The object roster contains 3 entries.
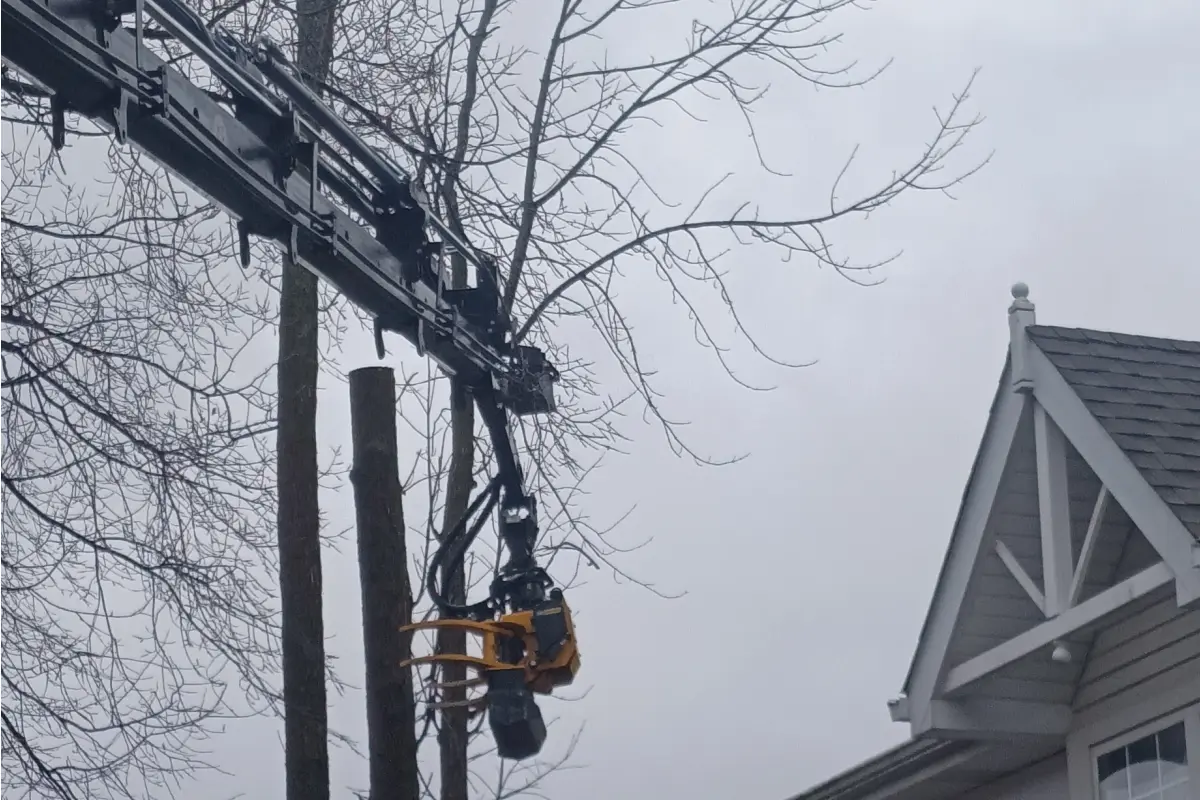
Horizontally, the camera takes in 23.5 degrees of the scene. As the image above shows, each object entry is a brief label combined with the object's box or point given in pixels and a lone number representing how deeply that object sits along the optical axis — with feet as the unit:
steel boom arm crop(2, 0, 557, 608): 30.88
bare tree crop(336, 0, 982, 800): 61.57
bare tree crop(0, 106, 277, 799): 52.93
